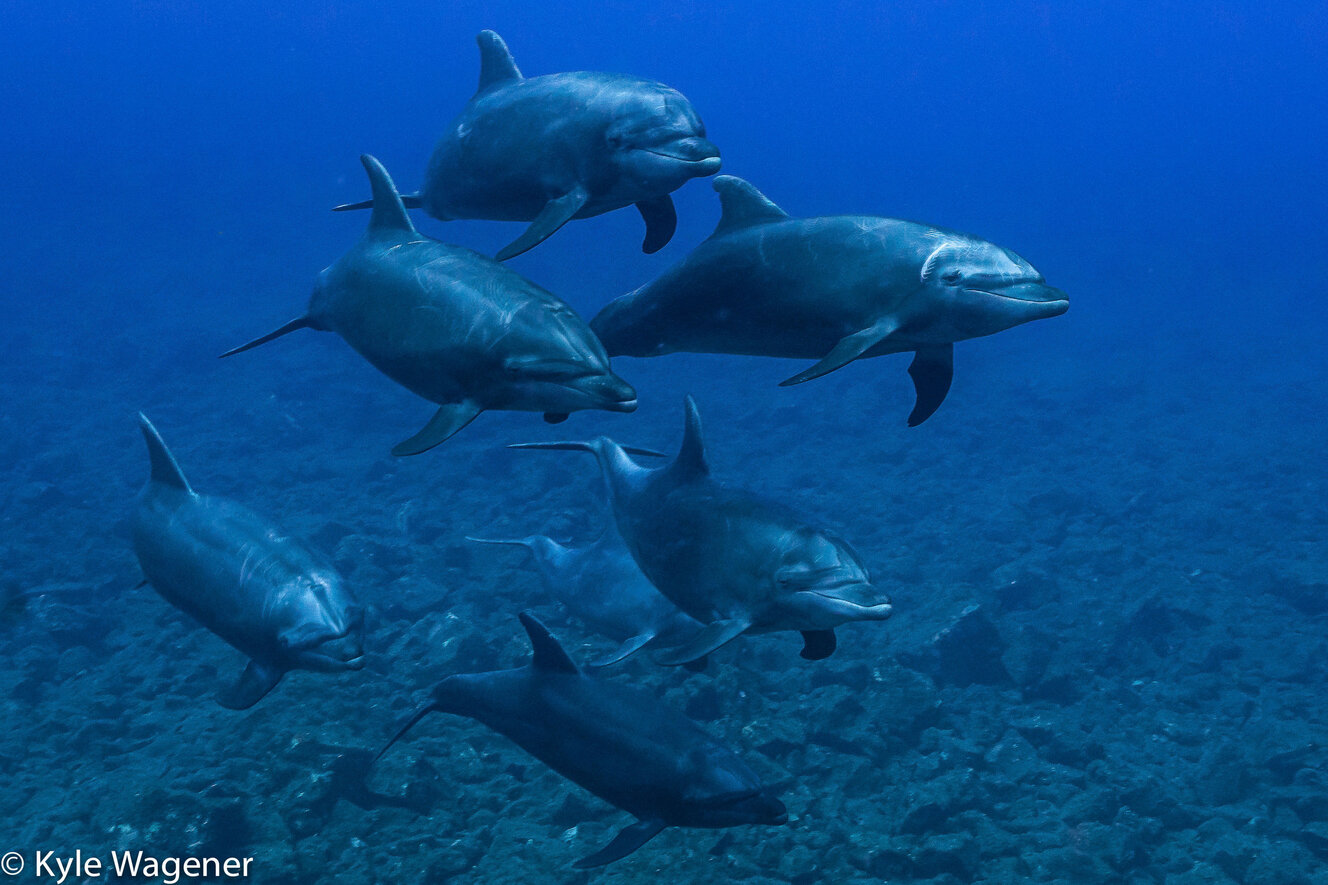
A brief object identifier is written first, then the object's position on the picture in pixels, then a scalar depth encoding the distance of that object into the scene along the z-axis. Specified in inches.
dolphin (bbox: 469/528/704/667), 251.6
